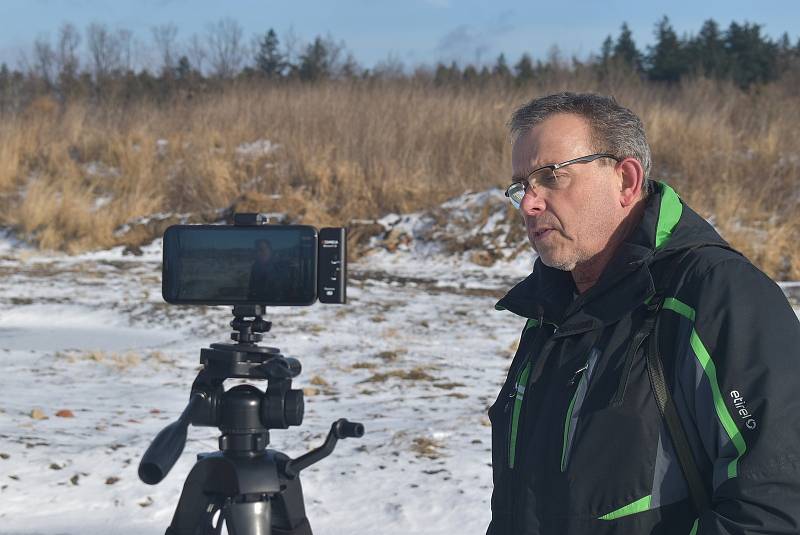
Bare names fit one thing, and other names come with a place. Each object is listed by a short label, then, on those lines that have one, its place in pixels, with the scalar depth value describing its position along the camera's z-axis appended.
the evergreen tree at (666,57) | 32.91
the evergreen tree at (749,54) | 30.31
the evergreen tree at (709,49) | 32.41
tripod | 2.08
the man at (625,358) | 1.35
